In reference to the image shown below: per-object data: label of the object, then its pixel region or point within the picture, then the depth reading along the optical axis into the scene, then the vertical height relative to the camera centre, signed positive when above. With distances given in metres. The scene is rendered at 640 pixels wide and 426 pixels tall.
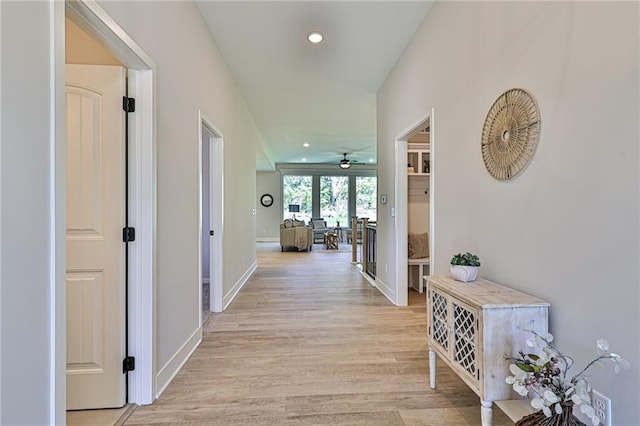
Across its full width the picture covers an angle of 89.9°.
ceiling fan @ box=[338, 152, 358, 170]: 9.29 +1.44
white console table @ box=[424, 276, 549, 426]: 1.48 -0.57
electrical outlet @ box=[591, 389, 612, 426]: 1.25 -0.77
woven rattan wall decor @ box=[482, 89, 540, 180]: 1.65 +0.44
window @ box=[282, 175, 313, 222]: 12.05 +0.69
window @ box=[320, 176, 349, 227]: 12.20 +0.50
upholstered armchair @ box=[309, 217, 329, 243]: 11.25 -0.57
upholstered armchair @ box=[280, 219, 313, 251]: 9.06 -0.68
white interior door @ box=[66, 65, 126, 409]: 1.82 -0.11
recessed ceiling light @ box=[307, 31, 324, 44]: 3.12 +1.74
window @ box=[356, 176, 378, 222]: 12.34 +0.66
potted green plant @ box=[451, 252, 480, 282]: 1.88 -0.33
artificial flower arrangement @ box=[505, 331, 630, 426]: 1.12 -0.64
